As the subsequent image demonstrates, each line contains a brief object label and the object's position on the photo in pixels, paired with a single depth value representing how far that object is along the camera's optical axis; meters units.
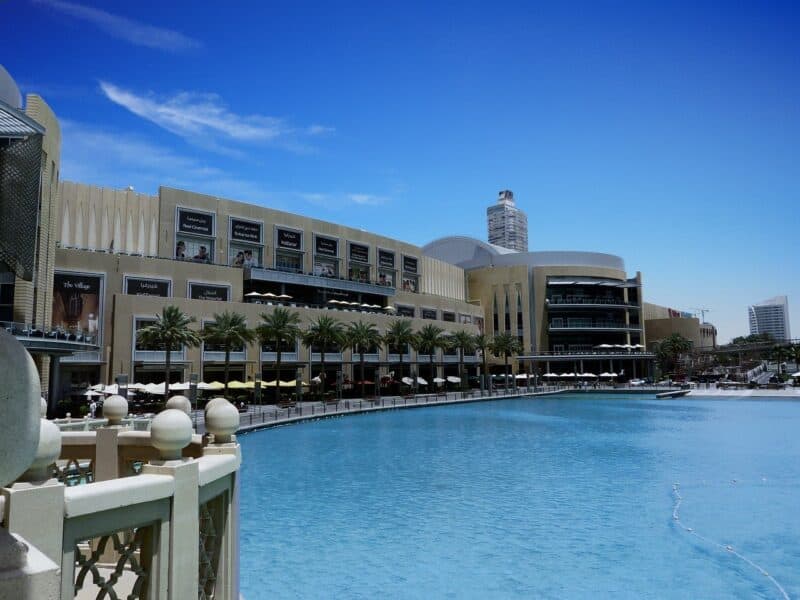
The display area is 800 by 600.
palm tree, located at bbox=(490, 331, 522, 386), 91.31
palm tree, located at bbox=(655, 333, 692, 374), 118.81
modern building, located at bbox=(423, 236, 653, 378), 109.75
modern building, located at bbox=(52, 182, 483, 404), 52.25
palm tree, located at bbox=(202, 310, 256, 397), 53.57
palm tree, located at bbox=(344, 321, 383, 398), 66.50
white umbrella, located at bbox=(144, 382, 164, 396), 46.12
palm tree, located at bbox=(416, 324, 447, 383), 77.69
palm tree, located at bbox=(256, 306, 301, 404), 57.00
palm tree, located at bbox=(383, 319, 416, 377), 72.56
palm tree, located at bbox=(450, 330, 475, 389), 85.74
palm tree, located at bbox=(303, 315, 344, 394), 62.00
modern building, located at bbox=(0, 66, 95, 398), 15.21
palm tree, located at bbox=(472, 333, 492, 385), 89.00
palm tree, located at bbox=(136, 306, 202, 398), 48.31
